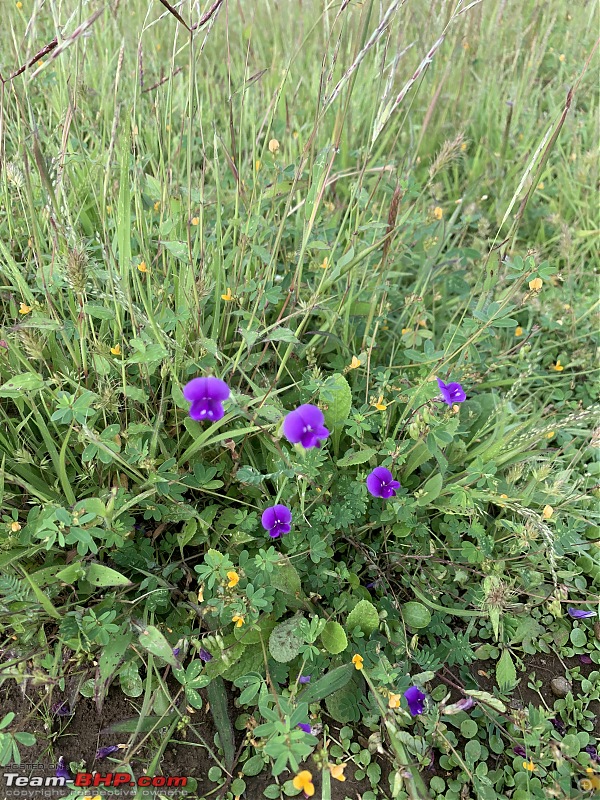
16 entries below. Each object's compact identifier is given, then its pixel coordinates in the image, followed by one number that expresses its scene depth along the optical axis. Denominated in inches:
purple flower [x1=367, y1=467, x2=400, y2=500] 12.4
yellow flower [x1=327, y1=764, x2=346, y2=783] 9.7
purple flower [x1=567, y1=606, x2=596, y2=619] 13.3
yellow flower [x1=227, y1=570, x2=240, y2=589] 11.0
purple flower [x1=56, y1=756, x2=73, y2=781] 11.0
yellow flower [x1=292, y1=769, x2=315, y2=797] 9.7
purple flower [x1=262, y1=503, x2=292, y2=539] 11.6
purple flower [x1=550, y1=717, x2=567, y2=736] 12.2
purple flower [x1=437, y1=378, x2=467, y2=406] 12.0
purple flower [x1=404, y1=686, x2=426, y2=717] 11.3
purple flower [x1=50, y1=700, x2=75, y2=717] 11.5
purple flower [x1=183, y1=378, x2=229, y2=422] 9.8
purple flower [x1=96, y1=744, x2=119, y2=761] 11.2
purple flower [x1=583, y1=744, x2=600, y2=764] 11.7
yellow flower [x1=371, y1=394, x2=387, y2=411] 13.0
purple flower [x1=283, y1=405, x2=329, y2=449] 10.0
